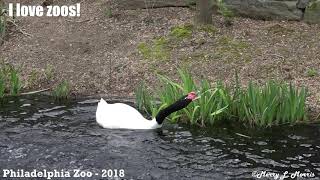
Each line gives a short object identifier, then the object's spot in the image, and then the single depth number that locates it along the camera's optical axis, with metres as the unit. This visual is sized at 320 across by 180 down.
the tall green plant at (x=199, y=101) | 12.58
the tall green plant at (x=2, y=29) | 18.82
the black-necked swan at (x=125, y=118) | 12.63
